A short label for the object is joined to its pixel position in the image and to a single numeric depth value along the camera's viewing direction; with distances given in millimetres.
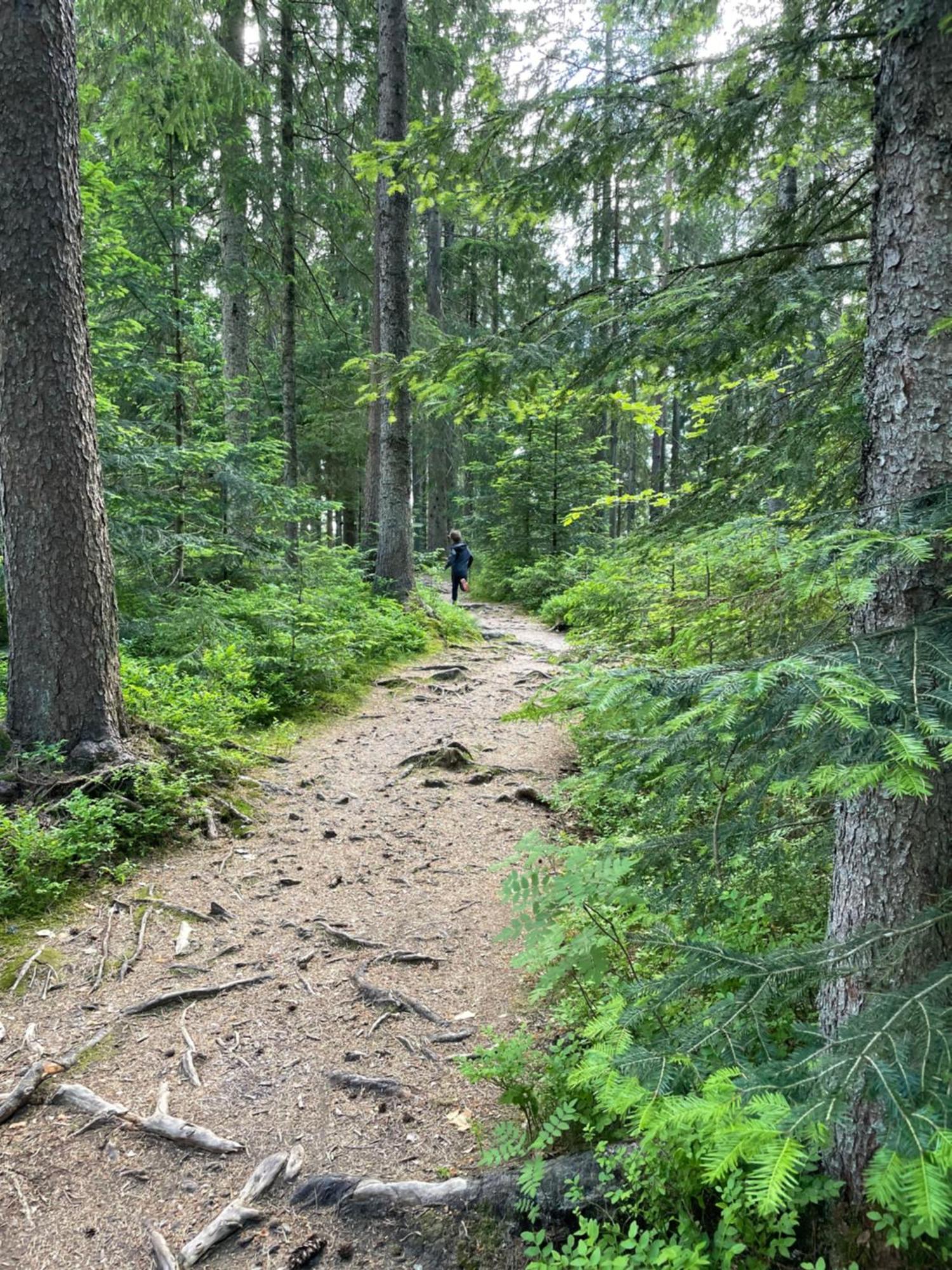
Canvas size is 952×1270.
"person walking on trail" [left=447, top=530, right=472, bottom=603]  16891
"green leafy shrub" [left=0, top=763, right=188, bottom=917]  4207
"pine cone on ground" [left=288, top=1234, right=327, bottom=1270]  2377
